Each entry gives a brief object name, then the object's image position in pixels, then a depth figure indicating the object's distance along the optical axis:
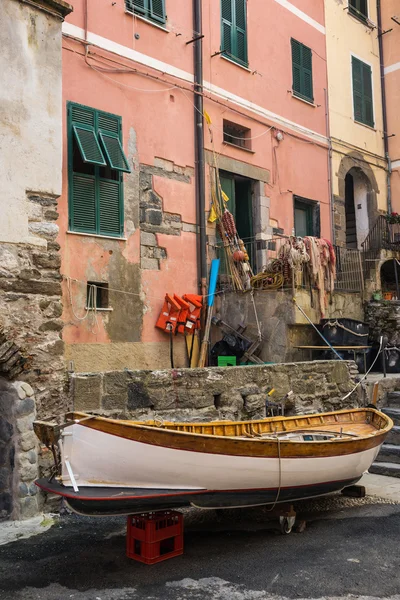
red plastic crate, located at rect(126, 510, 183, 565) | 5.02
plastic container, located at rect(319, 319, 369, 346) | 10.73
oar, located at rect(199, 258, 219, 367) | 10.36
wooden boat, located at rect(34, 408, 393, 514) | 4.80
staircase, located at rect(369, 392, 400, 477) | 8.17
